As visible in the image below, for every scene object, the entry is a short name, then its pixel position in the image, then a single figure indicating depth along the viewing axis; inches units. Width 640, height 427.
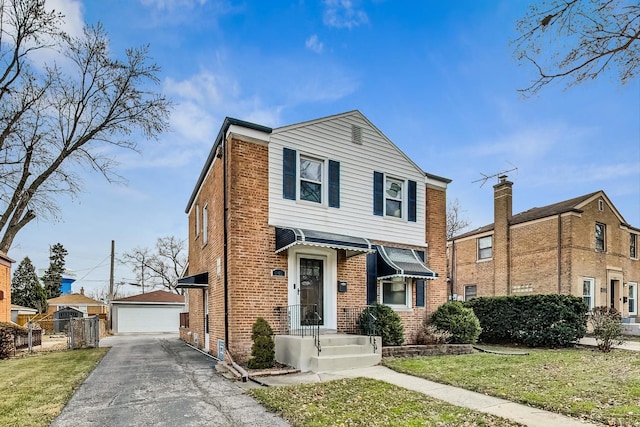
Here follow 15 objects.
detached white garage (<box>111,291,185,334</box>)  1135.0
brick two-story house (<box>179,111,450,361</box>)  408.8
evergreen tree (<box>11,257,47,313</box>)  1467.6
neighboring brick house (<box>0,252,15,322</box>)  836.0
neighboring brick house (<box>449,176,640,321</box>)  780.0
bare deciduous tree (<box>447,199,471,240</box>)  1417.3
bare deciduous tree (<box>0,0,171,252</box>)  591.2
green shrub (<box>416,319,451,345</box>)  494.9
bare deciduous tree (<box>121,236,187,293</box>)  1771.7
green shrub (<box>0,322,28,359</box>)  515.8
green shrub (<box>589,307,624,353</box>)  483.8
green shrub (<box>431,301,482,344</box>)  494.0
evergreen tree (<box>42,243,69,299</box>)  1742.1
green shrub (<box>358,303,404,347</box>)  446.3
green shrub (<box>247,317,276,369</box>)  368.2
